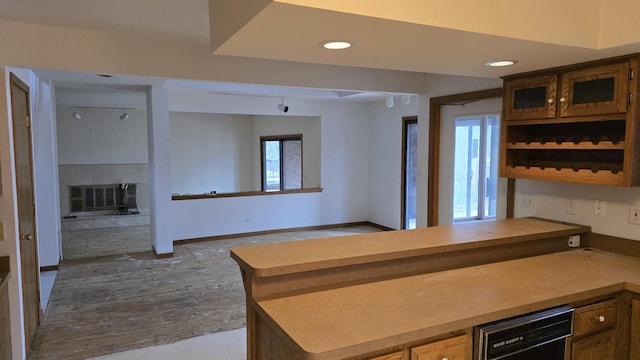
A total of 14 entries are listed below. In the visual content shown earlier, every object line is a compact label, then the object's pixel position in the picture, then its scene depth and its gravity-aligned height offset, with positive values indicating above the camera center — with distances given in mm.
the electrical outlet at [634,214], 2588 -379
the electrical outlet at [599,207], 2777 -359
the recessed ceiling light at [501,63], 2447 +544
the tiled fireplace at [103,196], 8086 -822
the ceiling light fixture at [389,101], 5738 +734
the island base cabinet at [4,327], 2559 -1088
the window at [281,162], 8859 -168
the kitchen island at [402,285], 1606 -658
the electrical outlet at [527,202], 3264 -376
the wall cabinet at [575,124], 2320 +197
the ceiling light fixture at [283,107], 7118 +812
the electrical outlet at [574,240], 2852 -590
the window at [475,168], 4246 -146
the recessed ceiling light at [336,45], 1929 +520
